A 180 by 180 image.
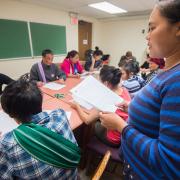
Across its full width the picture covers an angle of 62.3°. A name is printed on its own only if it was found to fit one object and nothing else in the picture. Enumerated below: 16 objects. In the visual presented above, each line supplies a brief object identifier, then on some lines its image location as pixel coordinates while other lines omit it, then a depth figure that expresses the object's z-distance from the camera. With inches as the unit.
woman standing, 16.0
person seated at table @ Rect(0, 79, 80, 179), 26.0
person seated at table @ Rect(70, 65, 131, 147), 50.9
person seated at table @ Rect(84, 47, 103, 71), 165.3
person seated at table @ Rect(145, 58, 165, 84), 93.3
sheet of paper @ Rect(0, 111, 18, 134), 43.5
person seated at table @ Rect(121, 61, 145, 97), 79.9
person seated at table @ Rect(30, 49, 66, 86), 103.5
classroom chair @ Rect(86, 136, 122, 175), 49.1
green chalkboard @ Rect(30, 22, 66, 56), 157.2
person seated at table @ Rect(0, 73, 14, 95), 88.9
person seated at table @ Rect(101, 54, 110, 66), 210.5
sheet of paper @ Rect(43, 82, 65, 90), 89.7
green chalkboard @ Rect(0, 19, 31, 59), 133.0
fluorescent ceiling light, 153.0
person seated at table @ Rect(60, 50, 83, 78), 128.0
